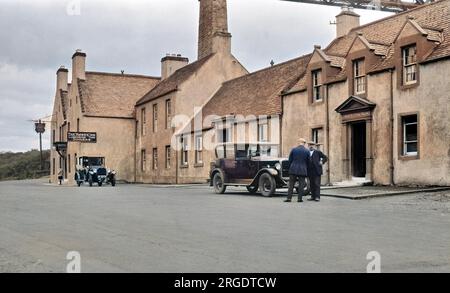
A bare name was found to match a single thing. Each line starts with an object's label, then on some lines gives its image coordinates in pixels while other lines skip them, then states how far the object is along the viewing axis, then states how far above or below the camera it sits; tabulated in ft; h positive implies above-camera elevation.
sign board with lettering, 140.86 +5.72
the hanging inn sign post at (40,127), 276.21 +15.65
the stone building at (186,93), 134.31 +15.63
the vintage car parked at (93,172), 124.57 -2.64
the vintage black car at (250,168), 65.57 -1.00
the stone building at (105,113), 158.92 +12.83
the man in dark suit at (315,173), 58.75 -1.36
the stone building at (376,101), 70.38 +8.22
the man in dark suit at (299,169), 57.16 -0.93
